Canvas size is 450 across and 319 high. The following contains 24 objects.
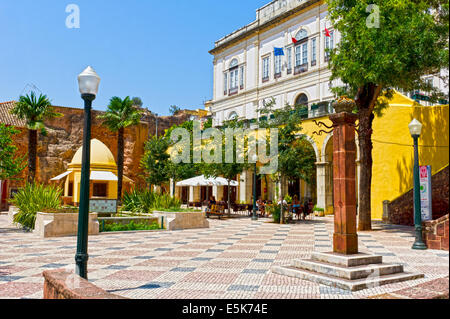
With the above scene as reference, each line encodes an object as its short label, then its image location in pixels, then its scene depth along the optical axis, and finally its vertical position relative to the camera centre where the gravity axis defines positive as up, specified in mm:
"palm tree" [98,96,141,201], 30672 +6110
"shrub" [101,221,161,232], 15164 -1364
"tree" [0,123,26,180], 16375 +1362
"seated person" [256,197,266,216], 25297 -885
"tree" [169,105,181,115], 75500 +16413
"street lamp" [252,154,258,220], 21311 -352
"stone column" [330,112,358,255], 7266 +213
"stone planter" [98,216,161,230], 15258 -1122
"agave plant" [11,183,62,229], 15461 -405
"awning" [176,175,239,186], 24545 +797
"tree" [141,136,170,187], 34312 +3031
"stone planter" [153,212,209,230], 16344 -1146
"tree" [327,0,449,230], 12914 +4946
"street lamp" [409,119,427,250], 10148 +81
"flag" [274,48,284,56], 34156 +12566
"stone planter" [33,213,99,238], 13281 -1132
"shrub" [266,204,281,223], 20266 -917
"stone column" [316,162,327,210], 24781 +760
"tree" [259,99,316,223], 19359 +2288
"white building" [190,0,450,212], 29922 +11553
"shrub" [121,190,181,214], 18625 -441
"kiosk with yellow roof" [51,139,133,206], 27062 +1403
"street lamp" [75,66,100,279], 5879 +398
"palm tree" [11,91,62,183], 25203 +4999
